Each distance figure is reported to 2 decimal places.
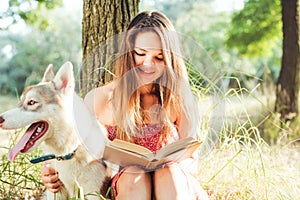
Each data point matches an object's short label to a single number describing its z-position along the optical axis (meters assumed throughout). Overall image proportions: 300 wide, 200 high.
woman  2.37
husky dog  2.22
